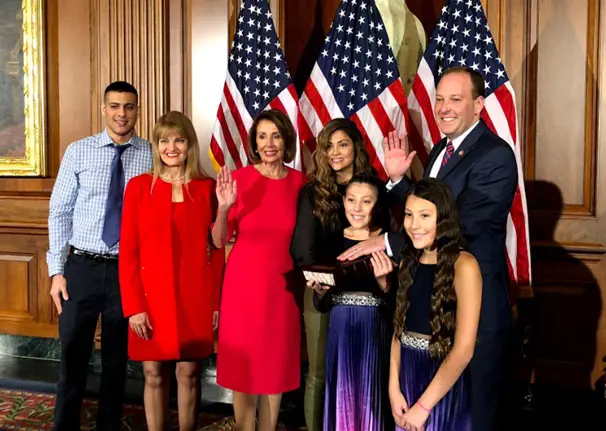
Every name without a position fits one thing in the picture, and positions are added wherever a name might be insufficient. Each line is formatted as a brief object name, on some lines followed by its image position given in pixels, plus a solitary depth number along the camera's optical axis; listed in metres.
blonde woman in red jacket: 3.18
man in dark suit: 2.72
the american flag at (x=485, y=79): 3.85
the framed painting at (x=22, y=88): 5.54
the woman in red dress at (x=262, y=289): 3.20
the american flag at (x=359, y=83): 4.28
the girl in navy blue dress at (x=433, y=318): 2.31
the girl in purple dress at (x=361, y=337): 2.91
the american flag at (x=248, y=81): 4.52
